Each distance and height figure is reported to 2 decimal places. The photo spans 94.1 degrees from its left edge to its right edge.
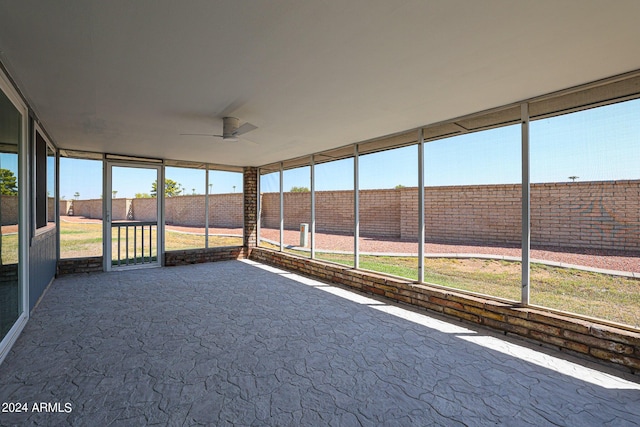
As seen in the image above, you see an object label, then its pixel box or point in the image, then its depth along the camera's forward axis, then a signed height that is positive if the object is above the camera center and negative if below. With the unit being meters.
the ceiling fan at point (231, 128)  3.34 +0.96
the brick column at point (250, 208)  7.40 +0.12
